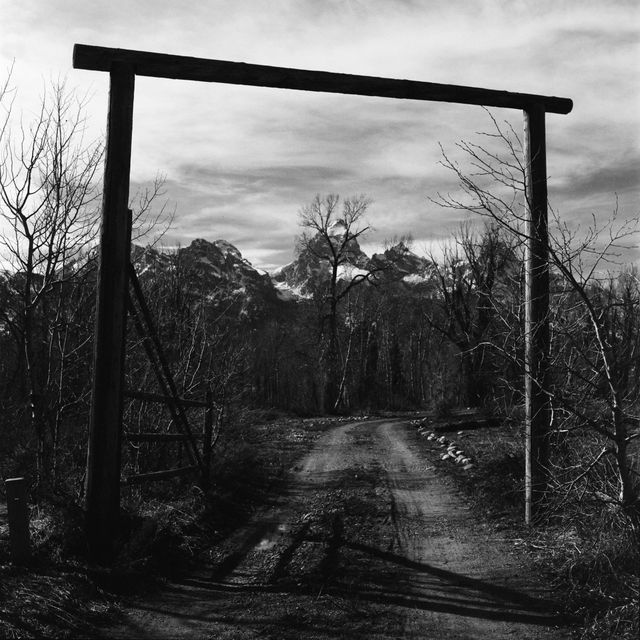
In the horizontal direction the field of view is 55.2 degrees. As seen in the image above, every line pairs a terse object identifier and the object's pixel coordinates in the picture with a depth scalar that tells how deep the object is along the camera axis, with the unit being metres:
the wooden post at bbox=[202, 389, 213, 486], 8.58
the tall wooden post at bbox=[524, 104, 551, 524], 6.43
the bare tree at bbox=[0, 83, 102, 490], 6.64
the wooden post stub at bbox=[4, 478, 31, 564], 4.93
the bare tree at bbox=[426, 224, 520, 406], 28.53
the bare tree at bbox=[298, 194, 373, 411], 34.72
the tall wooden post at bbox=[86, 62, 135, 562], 5.55
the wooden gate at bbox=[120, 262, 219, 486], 6.25
